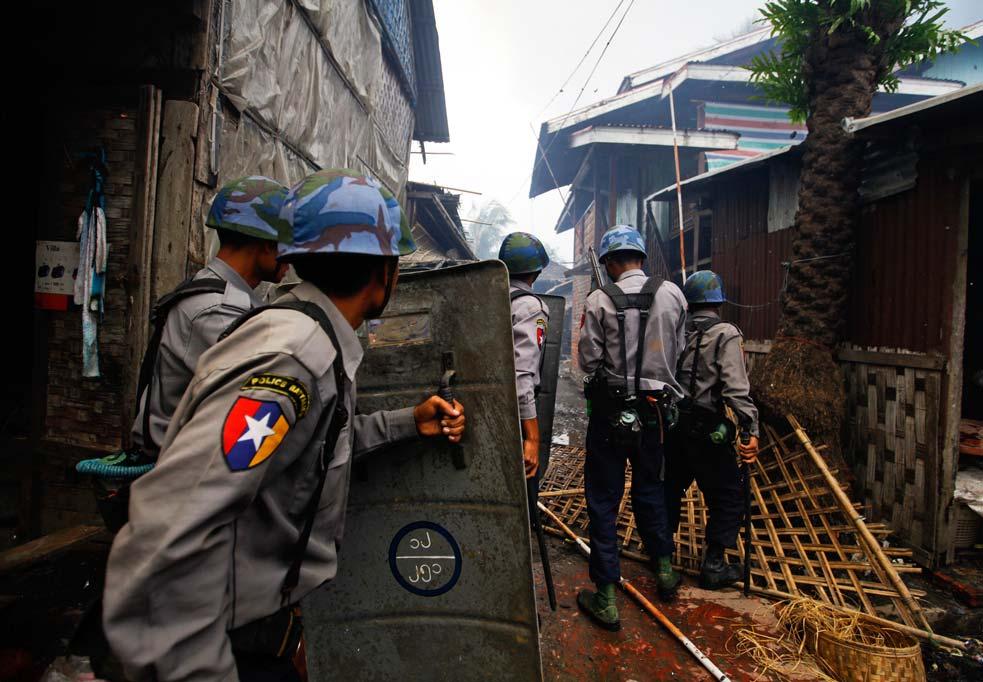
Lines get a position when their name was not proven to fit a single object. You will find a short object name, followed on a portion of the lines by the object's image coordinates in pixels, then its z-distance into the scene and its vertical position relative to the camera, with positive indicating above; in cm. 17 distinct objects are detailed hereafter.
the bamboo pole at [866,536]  302 -113
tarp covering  346 +224
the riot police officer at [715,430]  363 -56
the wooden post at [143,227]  291 +56
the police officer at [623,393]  320 -28
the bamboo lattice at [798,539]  334 -141
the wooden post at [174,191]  296 +77
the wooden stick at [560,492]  502 -144
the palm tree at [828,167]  470 +185
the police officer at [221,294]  181 +13
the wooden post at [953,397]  386 -24
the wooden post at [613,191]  1237 +380
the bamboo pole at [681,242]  792 +173
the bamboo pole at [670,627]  264 -163
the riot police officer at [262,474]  93 -29
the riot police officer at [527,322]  269 +13
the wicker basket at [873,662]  247 -147
